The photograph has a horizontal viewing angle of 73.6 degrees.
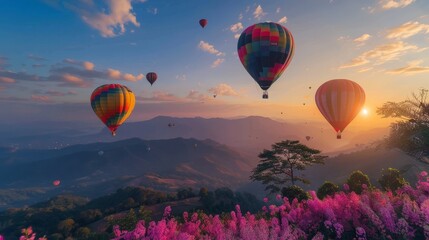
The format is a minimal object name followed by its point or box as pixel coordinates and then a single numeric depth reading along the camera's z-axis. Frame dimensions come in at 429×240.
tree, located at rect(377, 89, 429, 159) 25.58
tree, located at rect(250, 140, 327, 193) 40.47
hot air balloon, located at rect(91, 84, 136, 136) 50.84
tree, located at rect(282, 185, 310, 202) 30.23
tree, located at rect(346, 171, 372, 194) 34.56
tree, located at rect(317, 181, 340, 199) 33.81
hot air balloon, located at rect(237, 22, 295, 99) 39.91
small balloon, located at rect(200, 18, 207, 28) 60.11
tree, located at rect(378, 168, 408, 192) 34.19
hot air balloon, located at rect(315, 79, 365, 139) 37.03
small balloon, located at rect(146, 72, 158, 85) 74.06
